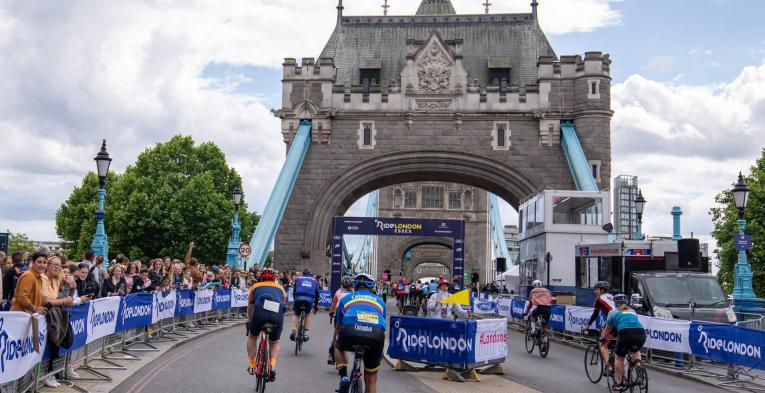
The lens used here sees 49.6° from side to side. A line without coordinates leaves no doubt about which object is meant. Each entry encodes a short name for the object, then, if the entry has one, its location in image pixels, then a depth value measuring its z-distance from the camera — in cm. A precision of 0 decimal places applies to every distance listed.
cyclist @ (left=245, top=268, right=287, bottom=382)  1029
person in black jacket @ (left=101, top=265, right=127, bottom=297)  1419
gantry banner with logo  3288
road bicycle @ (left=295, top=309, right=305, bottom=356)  1481
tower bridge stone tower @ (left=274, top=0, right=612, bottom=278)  3803
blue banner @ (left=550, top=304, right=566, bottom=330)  2142
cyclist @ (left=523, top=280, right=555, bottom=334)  1697
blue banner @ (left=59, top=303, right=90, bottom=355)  1037
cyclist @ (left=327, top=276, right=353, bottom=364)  988
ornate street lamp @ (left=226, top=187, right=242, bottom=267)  3017
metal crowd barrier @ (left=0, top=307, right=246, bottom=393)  951
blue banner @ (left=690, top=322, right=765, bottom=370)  1248
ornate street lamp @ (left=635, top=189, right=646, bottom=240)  2870
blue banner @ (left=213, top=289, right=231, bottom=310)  2209
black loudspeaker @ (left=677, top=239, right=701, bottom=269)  1845
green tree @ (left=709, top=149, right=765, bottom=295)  3969
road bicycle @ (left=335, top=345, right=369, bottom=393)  820
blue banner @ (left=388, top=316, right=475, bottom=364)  1257
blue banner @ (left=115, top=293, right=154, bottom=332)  1352
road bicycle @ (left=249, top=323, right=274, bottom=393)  980
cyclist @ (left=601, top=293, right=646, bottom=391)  1083
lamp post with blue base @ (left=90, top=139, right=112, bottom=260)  1780
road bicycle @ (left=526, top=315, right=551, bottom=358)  1658
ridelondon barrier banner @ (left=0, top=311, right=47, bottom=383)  811
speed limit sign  2794
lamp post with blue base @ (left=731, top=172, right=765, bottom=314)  2012
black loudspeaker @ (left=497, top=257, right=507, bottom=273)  3272
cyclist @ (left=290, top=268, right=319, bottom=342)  1467
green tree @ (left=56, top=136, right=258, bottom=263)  4425
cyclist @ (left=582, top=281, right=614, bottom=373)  1313
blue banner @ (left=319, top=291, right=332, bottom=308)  3384
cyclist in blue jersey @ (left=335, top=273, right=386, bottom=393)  817
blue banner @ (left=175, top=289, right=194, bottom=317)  1814
